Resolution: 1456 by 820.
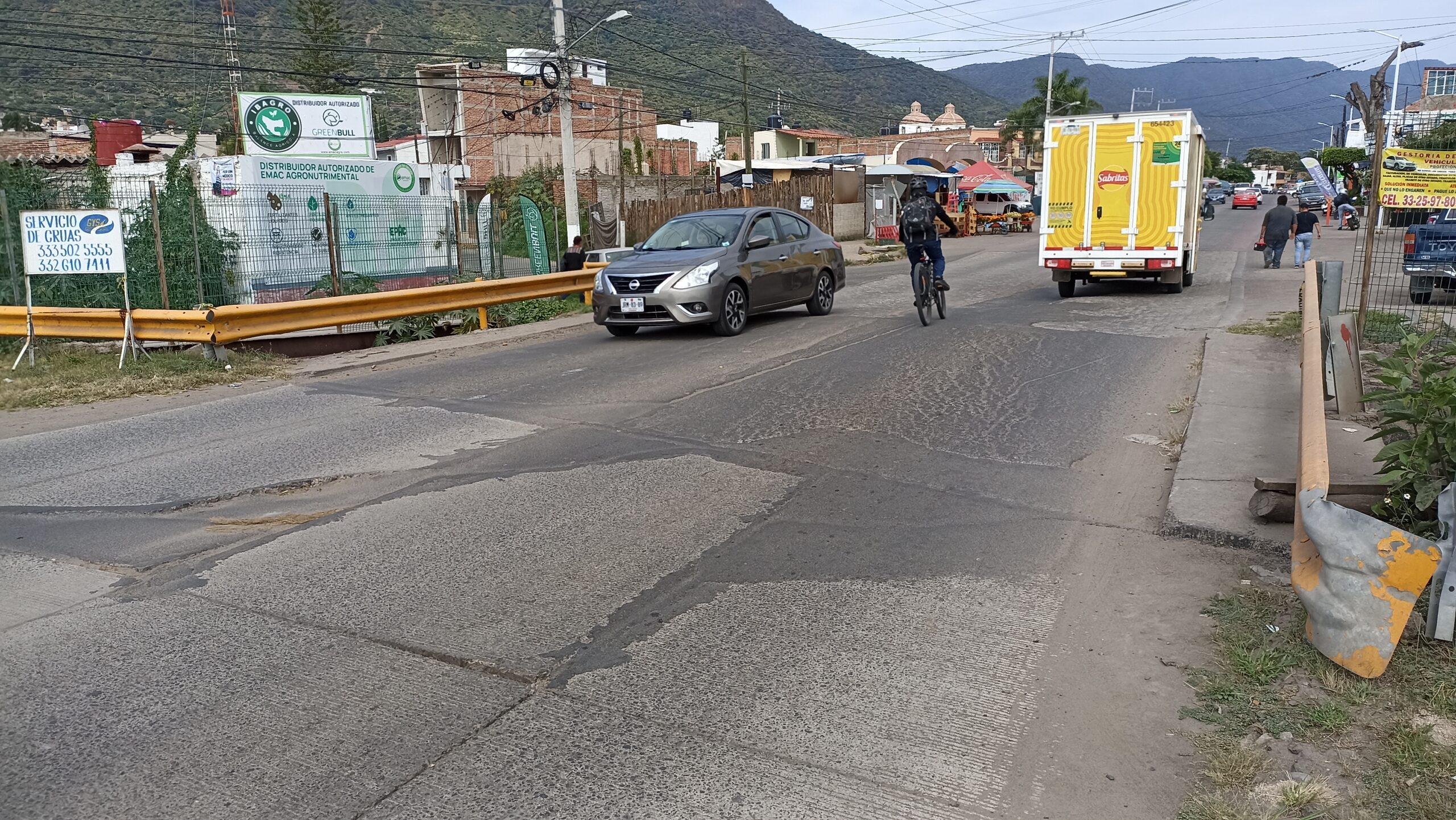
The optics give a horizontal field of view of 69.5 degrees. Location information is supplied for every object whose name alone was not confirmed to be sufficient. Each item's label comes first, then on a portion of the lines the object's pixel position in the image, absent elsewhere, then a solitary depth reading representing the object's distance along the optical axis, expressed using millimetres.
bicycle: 13680
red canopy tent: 46312
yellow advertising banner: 10125
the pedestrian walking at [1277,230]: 22266
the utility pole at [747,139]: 44172
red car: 63125
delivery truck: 16703
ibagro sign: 24000
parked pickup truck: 14828
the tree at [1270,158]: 164875
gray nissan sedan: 12922
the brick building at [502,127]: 55625
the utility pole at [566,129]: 22750
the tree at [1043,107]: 71375
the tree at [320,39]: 59250
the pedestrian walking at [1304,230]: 22906
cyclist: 13898
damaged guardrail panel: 3736
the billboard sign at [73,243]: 11680
